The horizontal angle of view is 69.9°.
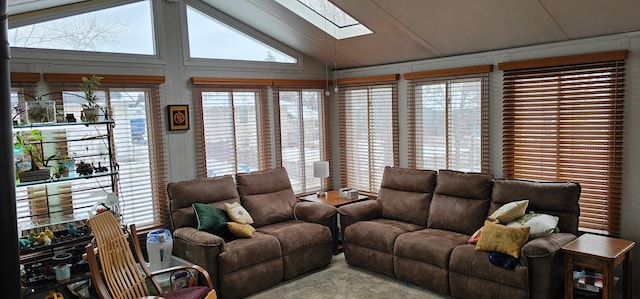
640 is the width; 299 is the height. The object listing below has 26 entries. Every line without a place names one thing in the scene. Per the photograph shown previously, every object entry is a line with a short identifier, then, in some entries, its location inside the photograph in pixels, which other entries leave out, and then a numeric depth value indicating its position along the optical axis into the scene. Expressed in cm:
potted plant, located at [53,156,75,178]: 382
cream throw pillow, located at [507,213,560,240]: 362
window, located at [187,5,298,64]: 513
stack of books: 340
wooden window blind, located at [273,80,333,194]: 593
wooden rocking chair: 315
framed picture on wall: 488
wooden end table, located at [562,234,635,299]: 325
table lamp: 566
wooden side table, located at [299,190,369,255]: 512
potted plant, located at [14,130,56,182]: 357
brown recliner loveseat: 402
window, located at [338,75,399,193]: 578
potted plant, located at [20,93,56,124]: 364
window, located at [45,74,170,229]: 444
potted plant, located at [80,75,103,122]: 397
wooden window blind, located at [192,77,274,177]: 521
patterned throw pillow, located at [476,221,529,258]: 354
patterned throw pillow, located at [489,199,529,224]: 390
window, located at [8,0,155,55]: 407
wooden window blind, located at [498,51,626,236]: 392
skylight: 493
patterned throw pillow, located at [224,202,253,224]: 452
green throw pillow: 434
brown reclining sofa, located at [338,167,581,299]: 348
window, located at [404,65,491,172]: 488
